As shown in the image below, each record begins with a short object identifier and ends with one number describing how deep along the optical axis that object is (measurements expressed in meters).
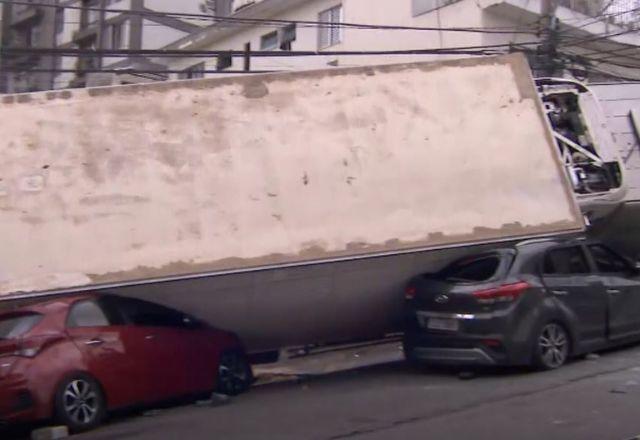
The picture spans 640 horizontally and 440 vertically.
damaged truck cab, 9.74
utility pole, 15.45
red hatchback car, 8.41
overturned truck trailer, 8.27
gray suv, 9.28
